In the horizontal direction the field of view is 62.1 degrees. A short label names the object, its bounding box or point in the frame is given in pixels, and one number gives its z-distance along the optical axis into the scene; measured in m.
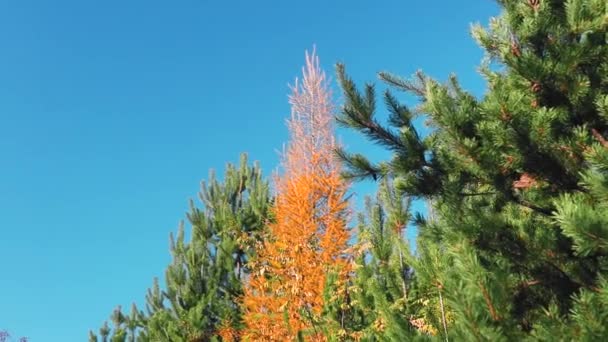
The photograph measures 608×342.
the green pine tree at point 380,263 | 5.45
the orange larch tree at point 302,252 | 7.70
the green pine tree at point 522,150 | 2.90
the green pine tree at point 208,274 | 11.11
